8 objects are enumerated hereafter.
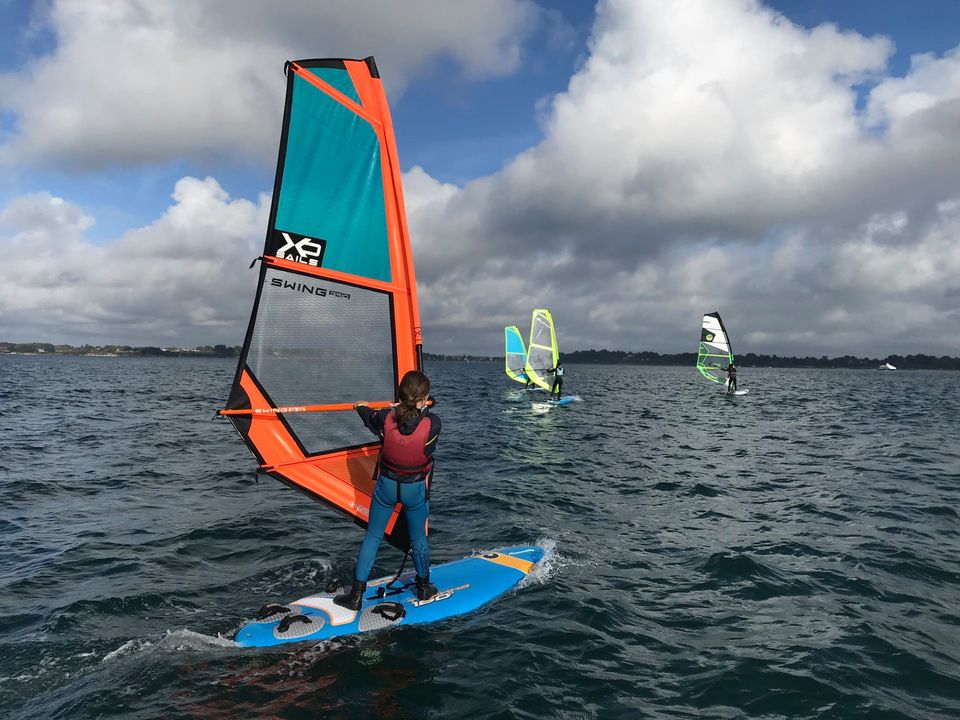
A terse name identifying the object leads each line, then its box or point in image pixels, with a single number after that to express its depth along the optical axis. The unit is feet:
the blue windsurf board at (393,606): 17.61
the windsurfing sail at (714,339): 142.82
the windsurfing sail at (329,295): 18.53
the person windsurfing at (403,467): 17.69
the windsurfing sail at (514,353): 134.31
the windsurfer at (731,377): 134.95
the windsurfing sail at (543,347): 114.52
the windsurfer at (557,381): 104.83
